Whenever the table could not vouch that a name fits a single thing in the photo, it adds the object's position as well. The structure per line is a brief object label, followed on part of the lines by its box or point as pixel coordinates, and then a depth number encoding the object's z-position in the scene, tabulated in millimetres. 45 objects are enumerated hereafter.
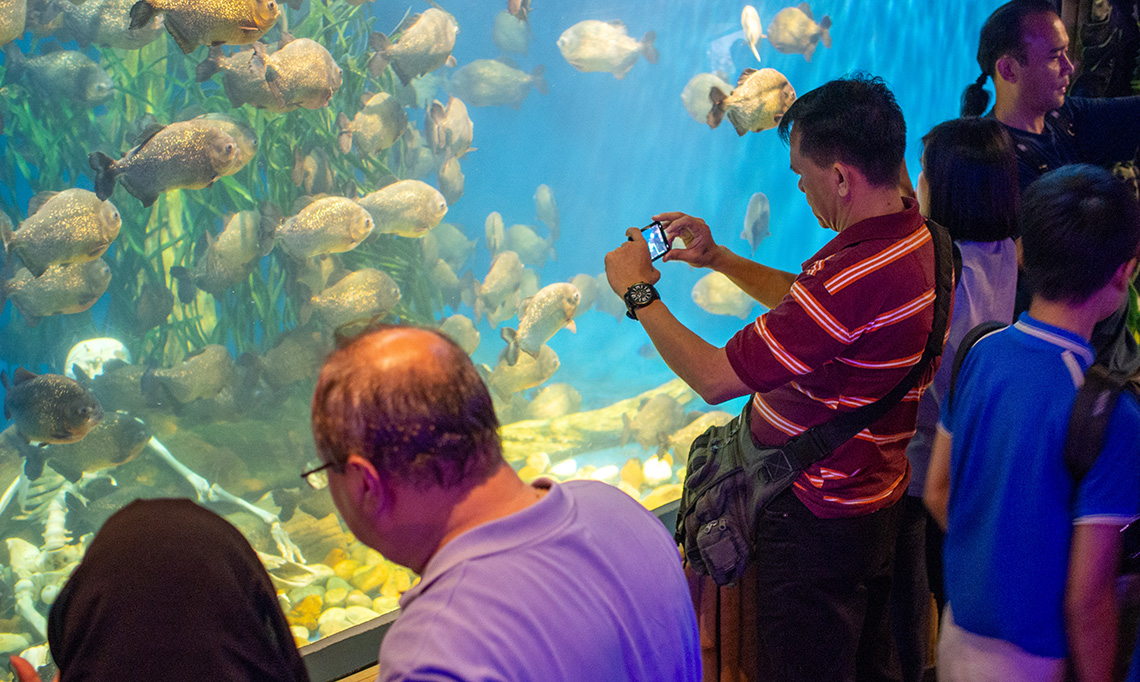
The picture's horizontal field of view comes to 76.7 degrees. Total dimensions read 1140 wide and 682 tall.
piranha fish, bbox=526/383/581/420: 9289
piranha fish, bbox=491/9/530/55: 11844
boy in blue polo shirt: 1365
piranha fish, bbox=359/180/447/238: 5652
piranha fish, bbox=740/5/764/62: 7590
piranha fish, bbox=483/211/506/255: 9703
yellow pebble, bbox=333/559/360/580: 4754
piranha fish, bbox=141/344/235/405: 5820
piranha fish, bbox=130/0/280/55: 3393
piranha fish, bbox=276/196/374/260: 5074
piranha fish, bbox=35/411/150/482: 4906
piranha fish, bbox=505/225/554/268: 11664
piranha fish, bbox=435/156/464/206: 8258
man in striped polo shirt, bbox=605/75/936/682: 1686
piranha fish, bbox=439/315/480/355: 7523
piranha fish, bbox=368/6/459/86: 6109
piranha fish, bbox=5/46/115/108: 6281
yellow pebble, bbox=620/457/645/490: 6531
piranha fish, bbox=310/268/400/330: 5691
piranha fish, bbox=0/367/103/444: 3756
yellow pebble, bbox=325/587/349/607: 4335
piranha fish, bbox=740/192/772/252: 7988
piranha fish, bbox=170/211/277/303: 5449
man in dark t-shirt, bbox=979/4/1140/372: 2486
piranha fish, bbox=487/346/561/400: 6852
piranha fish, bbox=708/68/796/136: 3326
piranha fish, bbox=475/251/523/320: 7965
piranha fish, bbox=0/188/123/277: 4043
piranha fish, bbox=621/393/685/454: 7125
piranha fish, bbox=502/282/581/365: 5391
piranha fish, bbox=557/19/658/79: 9922
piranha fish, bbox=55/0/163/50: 5490
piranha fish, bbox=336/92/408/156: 6000
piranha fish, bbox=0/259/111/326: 5023
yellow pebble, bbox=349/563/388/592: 4613
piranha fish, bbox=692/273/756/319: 8711
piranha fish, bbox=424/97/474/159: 7484
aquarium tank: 4137
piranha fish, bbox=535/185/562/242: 11539
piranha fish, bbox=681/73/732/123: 8727
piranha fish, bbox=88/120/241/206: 4039
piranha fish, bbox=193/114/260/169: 4573
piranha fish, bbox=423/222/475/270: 9883
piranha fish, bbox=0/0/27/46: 4137
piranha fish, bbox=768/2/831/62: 7051
